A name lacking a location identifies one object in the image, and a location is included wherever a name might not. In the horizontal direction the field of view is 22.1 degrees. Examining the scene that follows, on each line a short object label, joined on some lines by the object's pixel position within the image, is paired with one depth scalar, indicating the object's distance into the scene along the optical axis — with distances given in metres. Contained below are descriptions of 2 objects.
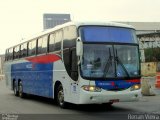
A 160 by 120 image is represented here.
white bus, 13.79
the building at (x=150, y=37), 67.25
